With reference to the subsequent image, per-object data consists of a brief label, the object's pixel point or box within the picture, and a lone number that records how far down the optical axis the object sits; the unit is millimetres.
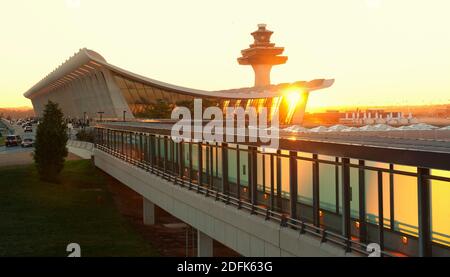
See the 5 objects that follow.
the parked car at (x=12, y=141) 77288
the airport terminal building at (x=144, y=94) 89562
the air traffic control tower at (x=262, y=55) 150375
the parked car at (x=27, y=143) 74938
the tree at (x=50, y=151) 43906
